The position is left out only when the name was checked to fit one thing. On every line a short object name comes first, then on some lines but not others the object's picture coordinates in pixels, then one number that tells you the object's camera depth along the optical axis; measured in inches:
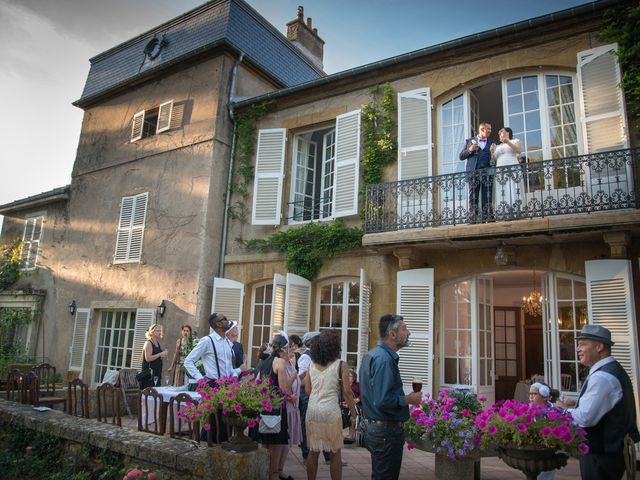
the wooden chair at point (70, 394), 233.8
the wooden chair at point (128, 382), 349.3
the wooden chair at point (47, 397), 283.9
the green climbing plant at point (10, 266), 586.3
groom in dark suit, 294.0
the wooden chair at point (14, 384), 274.1
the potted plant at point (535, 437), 120.0
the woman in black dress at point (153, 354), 288.0
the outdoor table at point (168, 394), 216.1
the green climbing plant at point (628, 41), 274.1
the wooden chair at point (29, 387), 264.1
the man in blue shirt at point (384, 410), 144.0
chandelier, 375.2
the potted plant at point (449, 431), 163.3
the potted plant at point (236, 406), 158.7
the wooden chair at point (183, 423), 174.7
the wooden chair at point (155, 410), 194.4
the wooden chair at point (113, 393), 209.9
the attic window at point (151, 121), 465.4
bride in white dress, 285.0
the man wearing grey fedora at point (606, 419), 127.1
